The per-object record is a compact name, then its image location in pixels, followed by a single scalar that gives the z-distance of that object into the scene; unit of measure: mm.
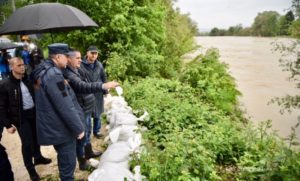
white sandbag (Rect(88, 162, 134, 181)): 3422
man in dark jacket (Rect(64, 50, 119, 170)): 3690
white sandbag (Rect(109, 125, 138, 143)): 4542
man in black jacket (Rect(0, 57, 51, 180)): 3791
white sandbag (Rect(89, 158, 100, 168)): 4414
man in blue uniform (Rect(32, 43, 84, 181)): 3098
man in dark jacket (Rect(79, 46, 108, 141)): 4848
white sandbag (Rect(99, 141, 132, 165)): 3926
